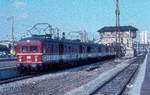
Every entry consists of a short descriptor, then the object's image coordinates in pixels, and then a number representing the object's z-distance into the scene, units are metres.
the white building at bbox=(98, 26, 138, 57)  151.01
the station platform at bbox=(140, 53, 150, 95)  19.36
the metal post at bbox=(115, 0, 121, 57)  76.88
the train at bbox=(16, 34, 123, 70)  32.50
